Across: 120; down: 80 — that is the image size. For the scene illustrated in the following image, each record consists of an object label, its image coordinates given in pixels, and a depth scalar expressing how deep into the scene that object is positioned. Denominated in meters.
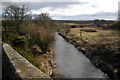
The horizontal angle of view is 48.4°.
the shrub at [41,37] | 17.19
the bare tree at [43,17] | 32.53
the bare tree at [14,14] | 26.44
